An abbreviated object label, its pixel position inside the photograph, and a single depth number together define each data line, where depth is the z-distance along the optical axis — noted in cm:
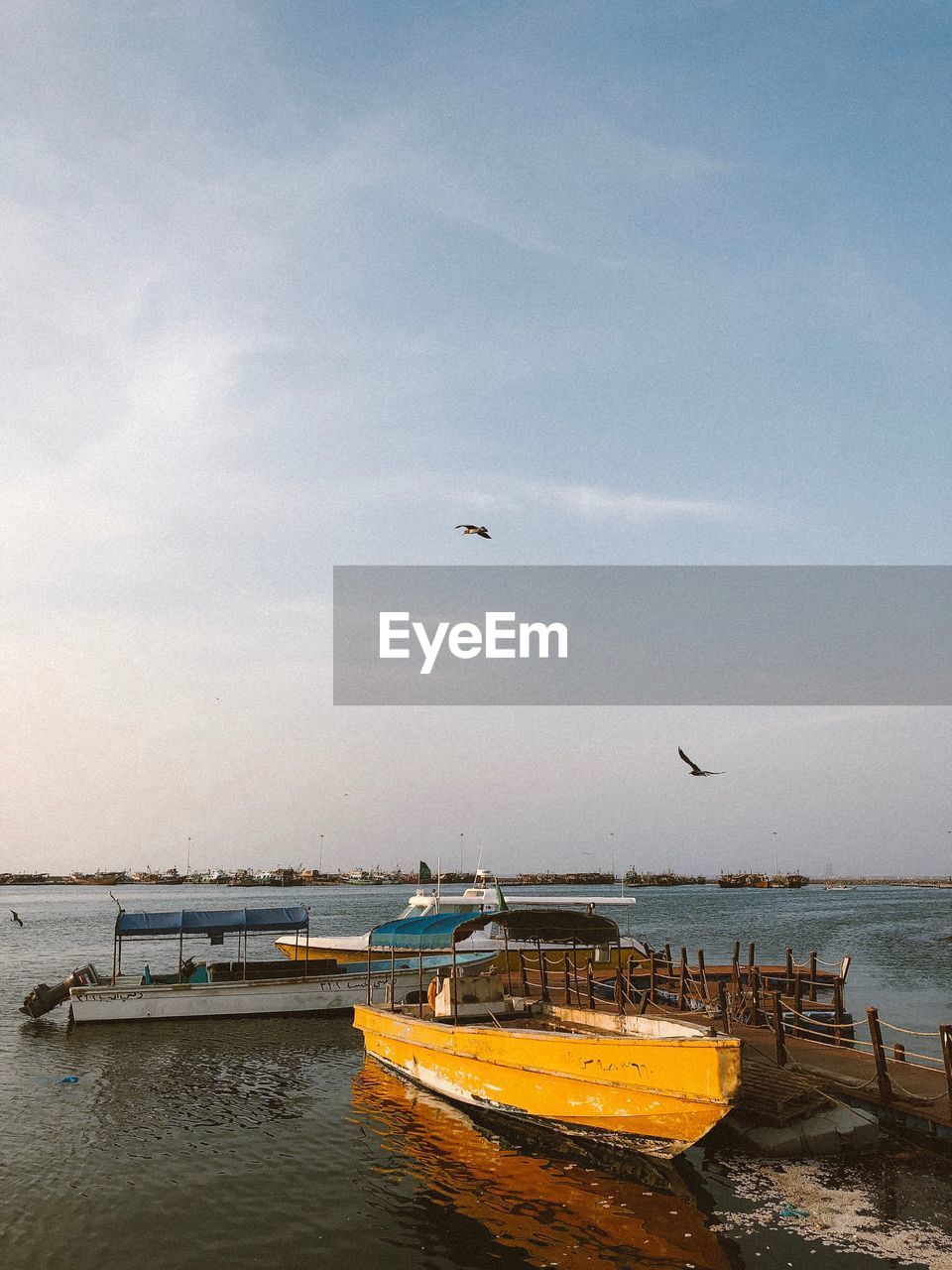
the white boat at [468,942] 3644
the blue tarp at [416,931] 2380
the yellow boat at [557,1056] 1464
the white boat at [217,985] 3111
